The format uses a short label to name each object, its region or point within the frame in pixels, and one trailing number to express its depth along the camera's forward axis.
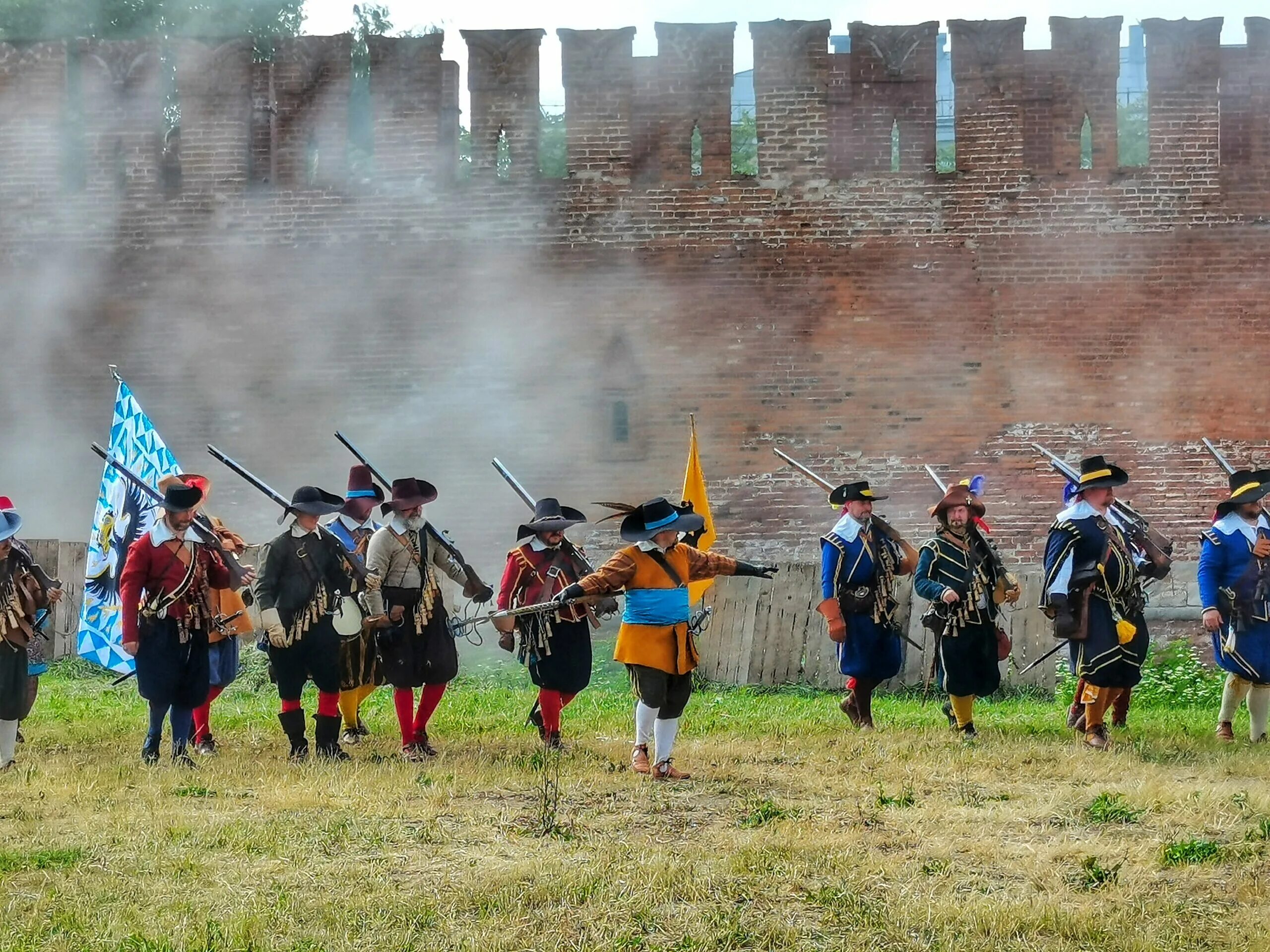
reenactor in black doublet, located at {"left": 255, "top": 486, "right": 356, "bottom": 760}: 19.08
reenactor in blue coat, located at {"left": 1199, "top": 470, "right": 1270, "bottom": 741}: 20.16
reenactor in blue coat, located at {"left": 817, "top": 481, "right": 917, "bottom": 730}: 21.53
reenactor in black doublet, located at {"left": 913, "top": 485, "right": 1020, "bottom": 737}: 20.66
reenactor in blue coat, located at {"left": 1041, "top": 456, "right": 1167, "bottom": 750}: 19.66
